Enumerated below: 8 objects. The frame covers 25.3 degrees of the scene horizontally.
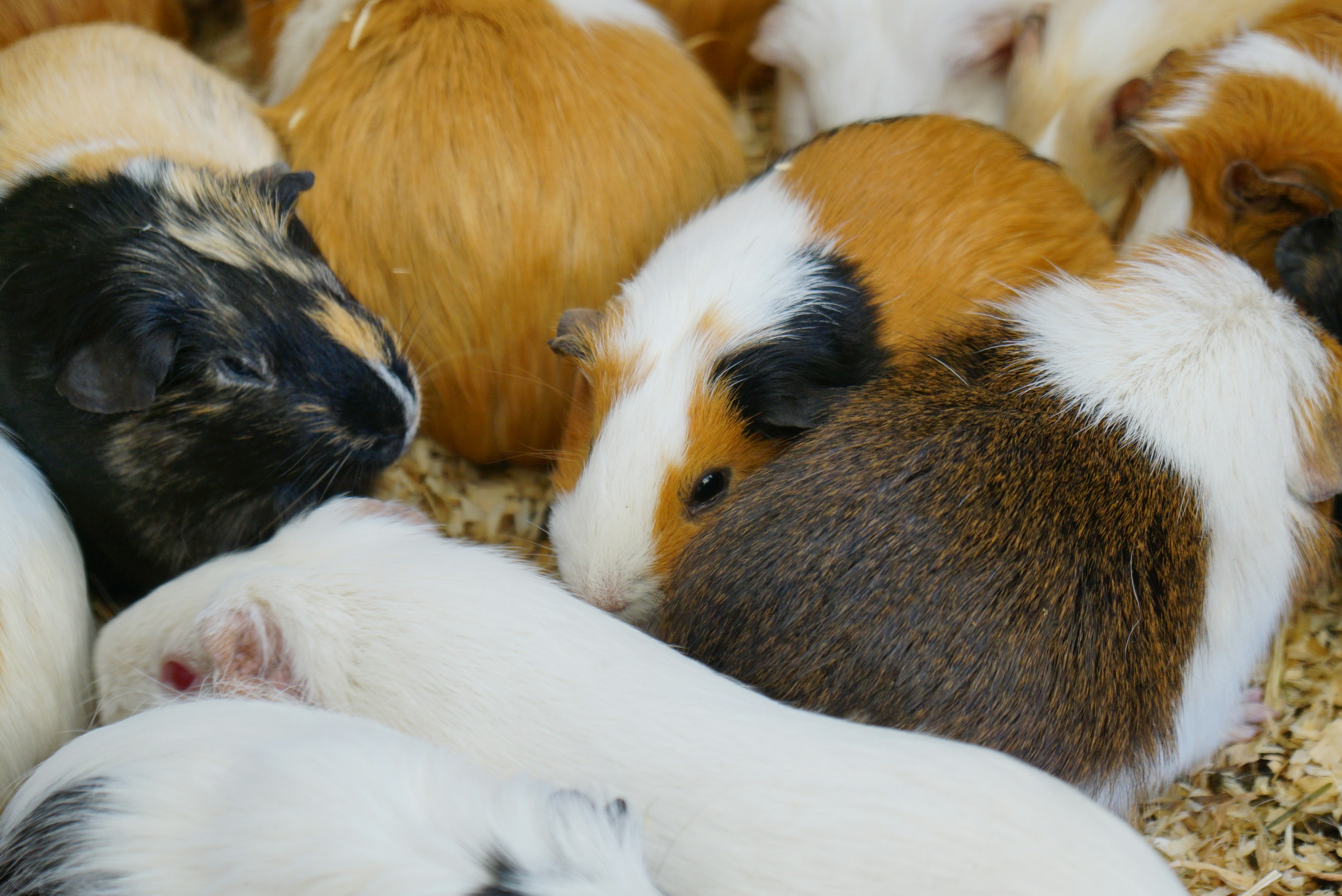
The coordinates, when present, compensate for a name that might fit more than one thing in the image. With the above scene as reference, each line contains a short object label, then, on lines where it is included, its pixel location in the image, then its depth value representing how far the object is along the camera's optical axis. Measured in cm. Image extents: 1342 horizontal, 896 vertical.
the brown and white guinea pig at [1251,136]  74
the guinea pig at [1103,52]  78
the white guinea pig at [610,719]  64
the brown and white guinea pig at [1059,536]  67
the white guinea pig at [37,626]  69
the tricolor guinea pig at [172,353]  70
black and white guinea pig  62
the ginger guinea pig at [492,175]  74
